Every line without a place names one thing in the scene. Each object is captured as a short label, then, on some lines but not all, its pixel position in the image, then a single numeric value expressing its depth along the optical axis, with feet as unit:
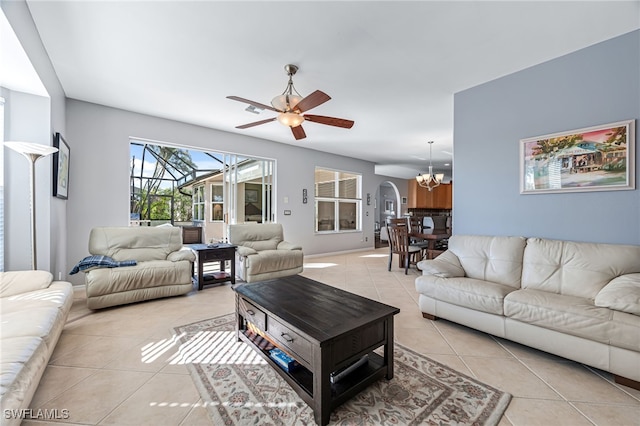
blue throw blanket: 9.82
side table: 12.67
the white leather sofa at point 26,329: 3.93
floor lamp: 7.86
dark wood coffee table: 4.62
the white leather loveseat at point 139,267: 9.73
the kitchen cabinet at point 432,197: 31.71
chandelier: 21.13
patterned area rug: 4.76
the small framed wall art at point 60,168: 9.83
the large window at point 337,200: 23.36
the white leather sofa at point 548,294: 5.70
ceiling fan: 7.98
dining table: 15.37
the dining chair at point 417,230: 17.11
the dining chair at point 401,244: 15.80
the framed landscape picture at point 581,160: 7.59
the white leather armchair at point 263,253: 13.36
